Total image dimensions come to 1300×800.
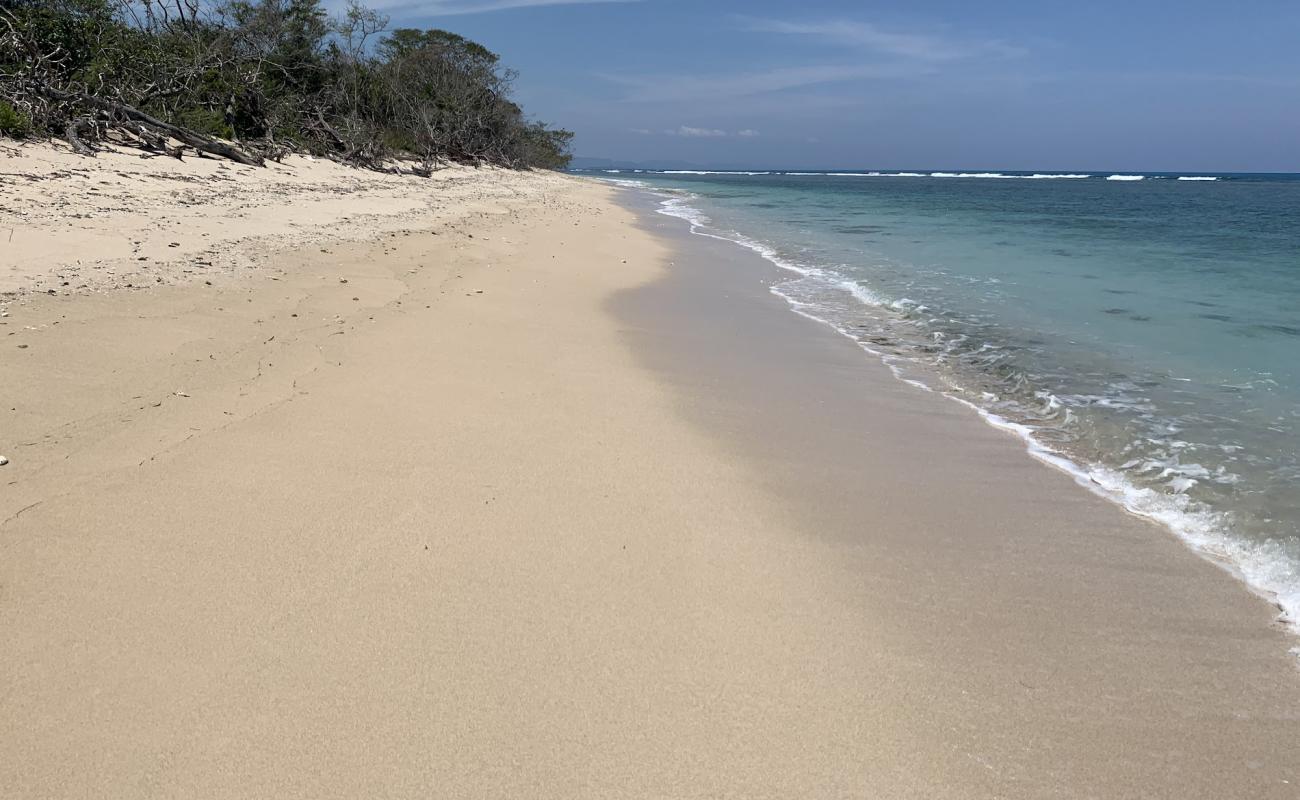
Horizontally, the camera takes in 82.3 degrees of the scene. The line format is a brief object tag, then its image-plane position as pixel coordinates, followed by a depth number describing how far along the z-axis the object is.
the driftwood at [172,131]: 13.28
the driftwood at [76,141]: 11.75
